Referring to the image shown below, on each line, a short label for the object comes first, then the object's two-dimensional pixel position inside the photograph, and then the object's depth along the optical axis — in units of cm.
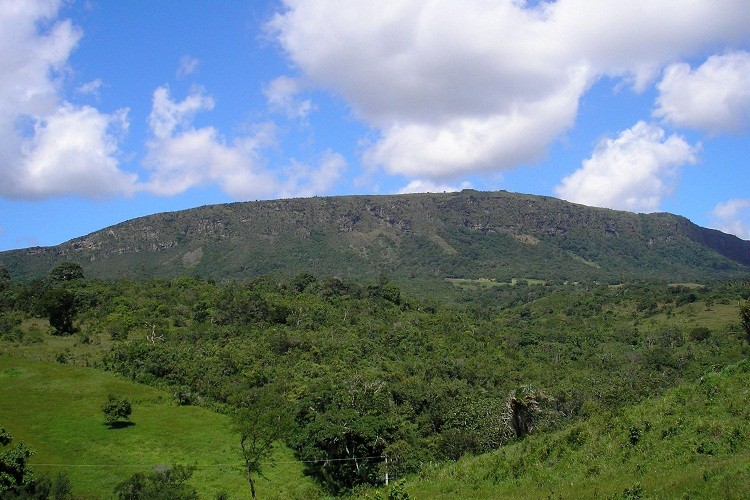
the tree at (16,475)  3450
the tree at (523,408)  4059
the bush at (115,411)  5644
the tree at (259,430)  4859
